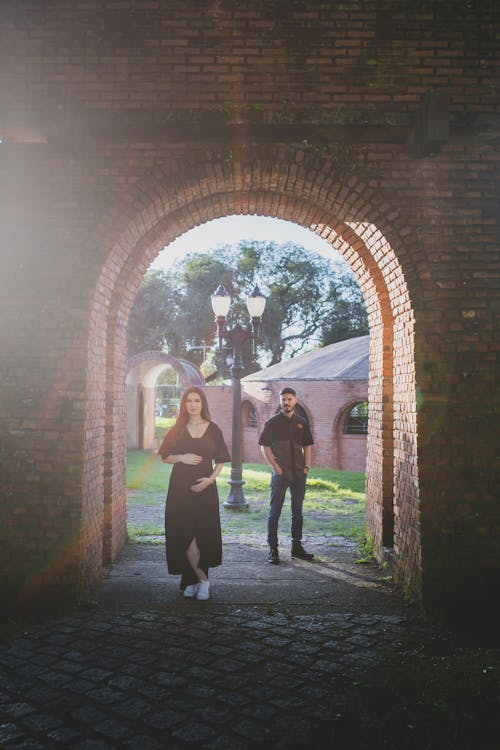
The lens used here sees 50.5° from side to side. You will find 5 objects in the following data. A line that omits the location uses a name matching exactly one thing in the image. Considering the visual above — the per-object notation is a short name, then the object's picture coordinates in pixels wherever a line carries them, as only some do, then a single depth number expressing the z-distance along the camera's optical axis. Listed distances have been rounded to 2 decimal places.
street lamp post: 9.93
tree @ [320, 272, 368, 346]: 43.00
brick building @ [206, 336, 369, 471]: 18.08
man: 6.18
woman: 5.00
